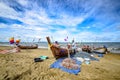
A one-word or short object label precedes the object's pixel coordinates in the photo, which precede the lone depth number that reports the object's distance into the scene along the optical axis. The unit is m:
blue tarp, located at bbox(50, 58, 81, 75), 4.38
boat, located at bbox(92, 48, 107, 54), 14.14
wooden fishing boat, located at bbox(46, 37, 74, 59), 6.98
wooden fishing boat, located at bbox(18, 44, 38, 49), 18.14
